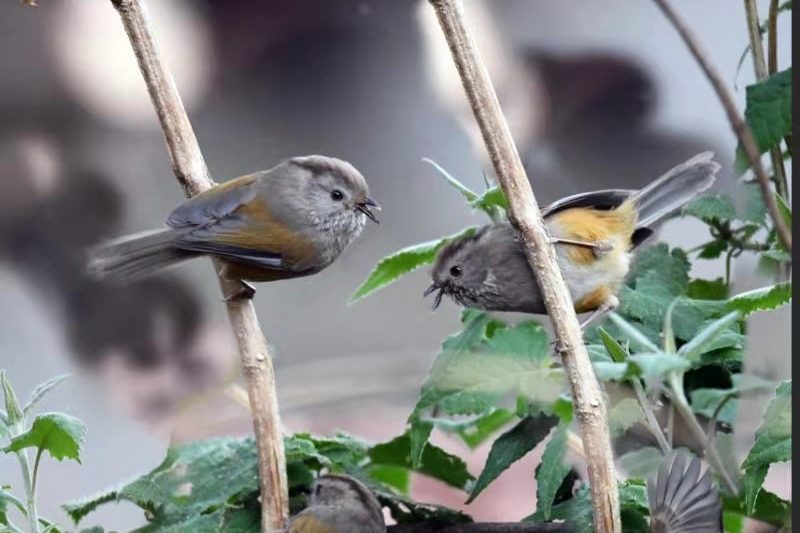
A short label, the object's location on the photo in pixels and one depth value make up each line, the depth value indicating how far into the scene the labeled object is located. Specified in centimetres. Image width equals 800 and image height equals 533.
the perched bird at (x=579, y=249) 452
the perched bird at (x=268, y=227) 454
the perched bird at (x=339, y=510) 453
